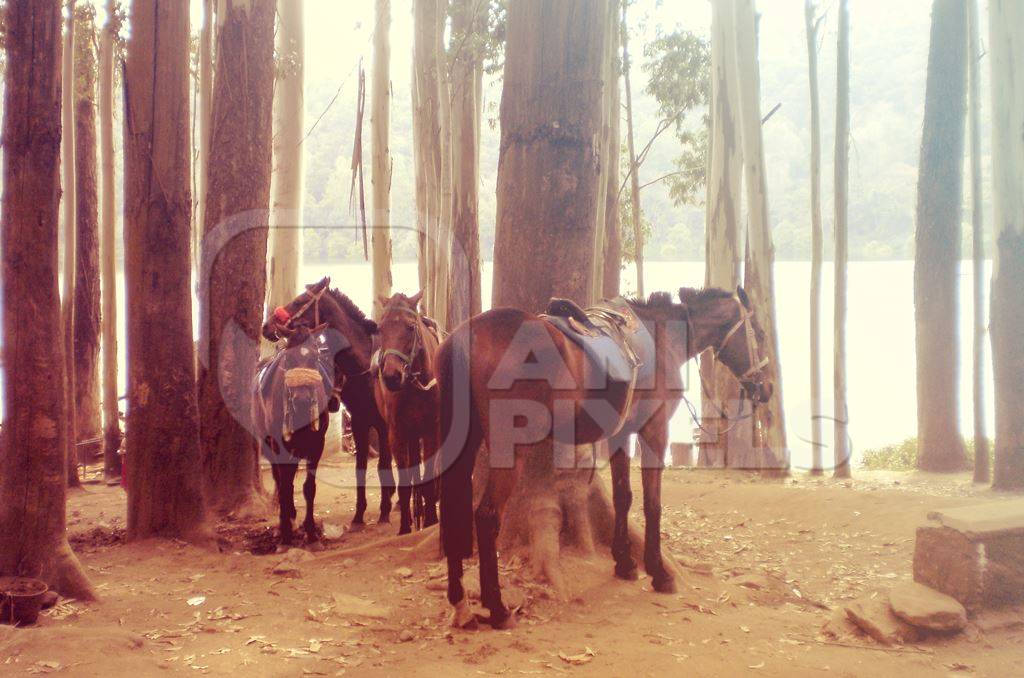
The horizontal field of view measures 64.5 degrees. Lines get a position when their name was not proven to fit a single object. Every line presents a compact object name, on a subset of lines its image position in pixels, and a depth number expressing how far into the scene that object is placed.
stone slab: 5.21
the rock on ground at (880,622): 4.92
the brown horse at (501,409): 4.95
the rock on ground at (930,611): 4.91
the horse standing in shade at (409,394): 6.32
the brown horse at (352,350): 7.05
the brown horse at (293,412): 6.79
